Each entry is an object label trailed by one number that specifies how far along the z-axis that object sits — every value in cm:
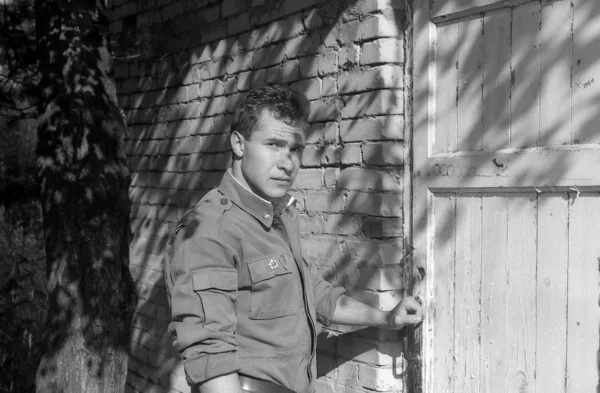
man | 220
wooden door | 236
